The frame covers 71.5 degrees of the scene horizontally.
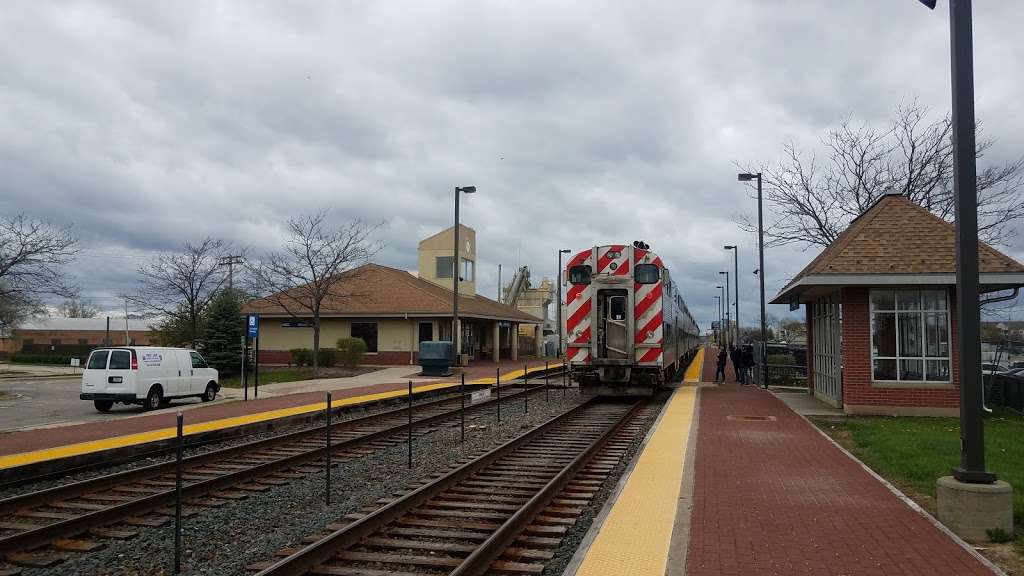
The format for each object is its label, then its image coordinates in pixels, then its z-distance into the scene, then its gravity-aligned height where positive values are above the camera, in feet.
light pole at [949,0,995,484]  21.40 +2.27
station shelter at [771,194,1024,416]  47.57 +1.25
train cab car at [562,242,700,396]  57.11 +0.97
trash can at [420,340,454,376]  95.50 -3.96
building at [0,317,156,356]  235.40 -3.05
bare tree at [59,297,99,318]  327.61 +7.54
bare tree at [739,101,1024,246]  89.86 +18.68
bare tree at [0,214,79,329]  79.25 +5.76
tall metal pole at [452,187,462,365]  97.96 +1.33
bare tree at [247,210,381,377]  100.01 +7.52
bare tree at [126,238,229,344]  117.29 +4.81
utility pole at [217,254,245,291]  122.25 +11.62
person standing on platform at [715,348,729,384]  86.48 -3.97
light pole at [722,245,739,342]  149.59 +13.31
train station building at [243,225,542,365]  124.88 +1.81
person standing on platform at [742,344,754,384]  82.81 -3.65
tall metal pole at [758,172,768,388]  78.74 +7.24
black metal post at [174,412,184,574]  18.85 -5.10
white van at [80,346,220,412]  57.11 -4.08
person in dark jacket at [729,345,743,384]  84.81 -3.91
